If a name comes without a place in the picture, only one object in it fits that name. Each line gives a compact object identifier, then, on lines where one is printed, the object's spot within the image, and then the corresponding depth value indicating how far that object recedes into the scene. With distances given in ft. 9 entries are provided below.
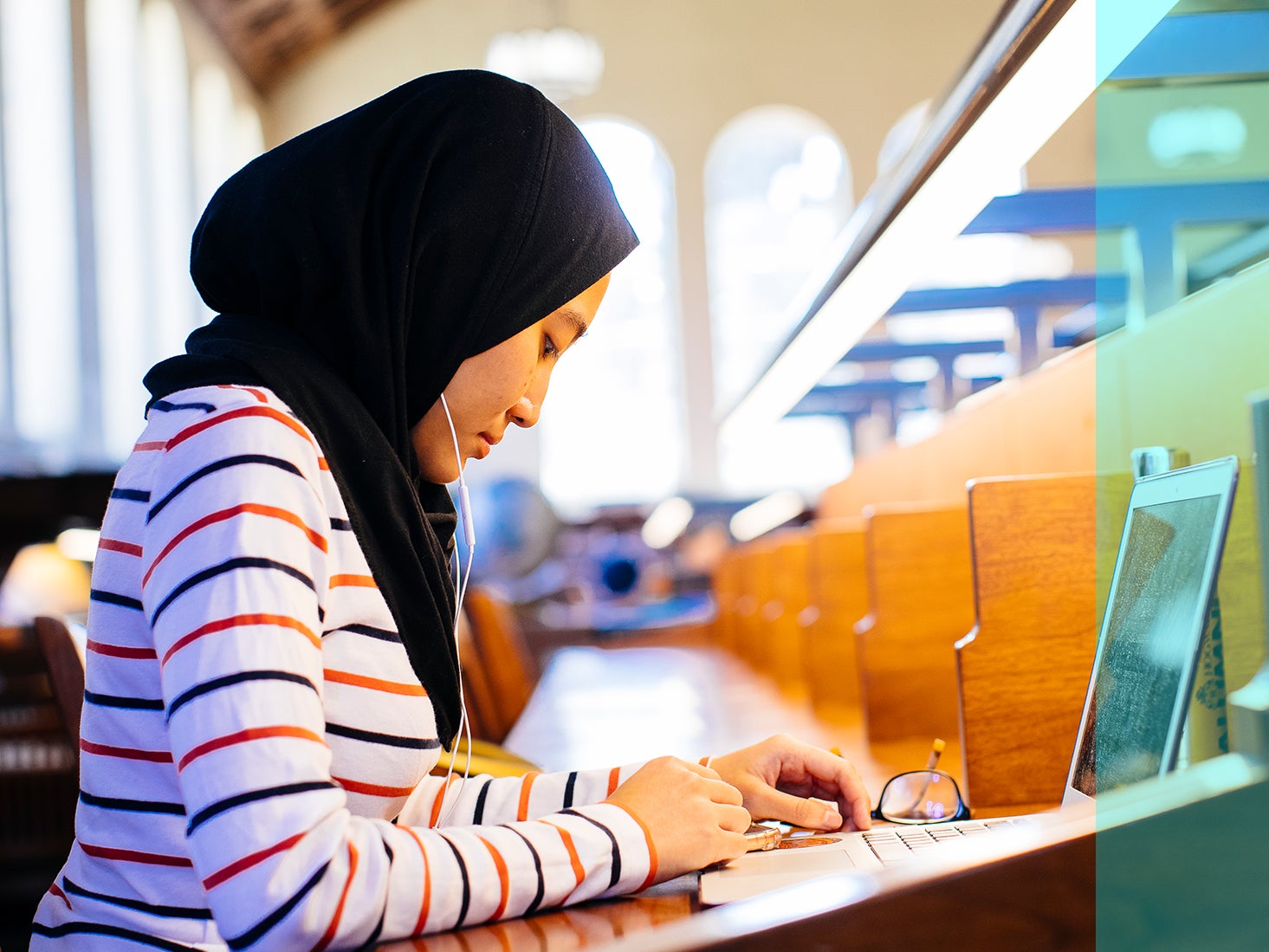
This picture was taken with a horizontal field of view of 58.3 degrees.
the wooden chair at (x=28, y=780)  8.76
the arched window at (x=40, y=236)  22.21
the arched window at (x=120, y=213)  26.40
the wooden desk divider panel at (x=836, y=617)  6.77
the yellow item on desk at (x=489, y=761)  4.42
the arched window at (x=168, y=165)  29.58
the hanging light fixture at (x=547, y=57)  20.38
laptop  2.28
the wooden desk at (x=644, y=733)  2.15
